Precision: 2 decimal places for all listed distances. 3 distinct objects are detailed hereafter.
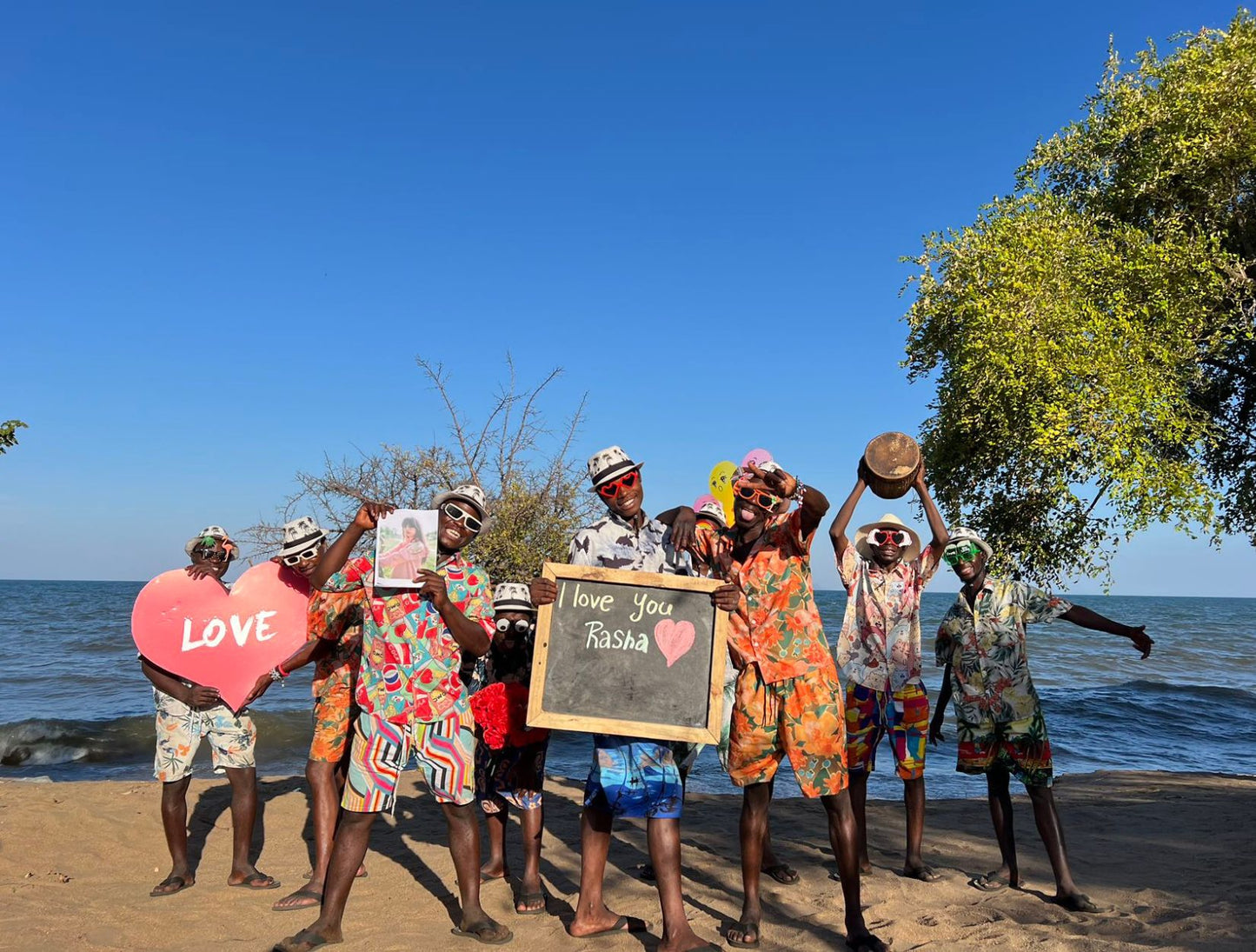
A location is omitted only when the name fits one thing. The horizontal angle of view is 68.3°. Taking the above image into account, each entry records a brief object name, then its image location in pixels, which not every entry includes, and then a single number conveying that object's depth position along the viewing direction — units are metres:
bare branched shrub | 11.69
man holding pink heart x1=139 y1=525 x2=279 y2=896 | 5.52
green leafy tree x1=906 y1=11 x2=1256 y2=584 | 10.09
